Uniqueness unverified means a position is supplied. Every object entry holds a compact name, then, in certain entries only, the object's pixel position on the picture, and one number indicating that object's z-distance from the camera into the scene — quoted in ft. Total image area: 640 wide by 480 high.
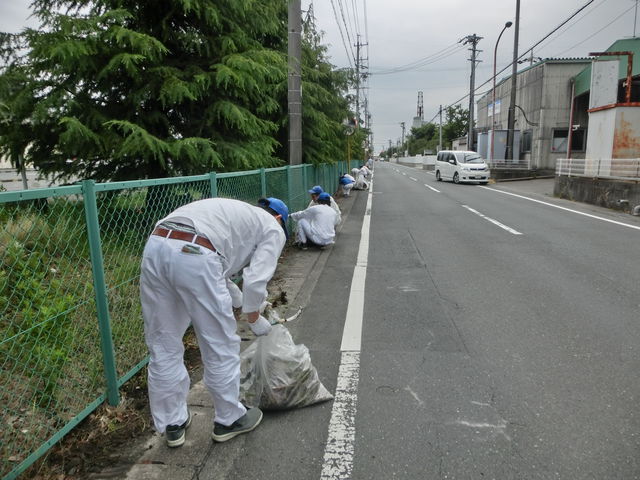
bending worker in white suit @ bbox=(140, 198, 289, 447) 7.70
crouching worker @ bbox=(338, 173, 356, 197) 52.80
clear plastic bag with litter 9.51
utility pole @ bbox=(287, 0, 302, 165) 28.76
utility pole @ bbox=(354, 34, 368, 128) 131.31
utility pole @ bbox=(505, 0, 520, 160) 82.28
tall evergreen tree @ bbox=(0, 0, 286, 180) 19.89
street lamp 86.94
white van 79.36
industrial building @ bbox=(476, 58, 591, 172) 92.12
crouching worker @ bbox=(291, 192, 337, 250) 25.90
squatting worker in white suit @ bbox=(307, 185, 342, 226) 27.55
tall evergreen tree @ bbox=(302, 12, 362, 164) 37.06
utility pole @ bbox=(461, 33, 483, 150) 119.75
